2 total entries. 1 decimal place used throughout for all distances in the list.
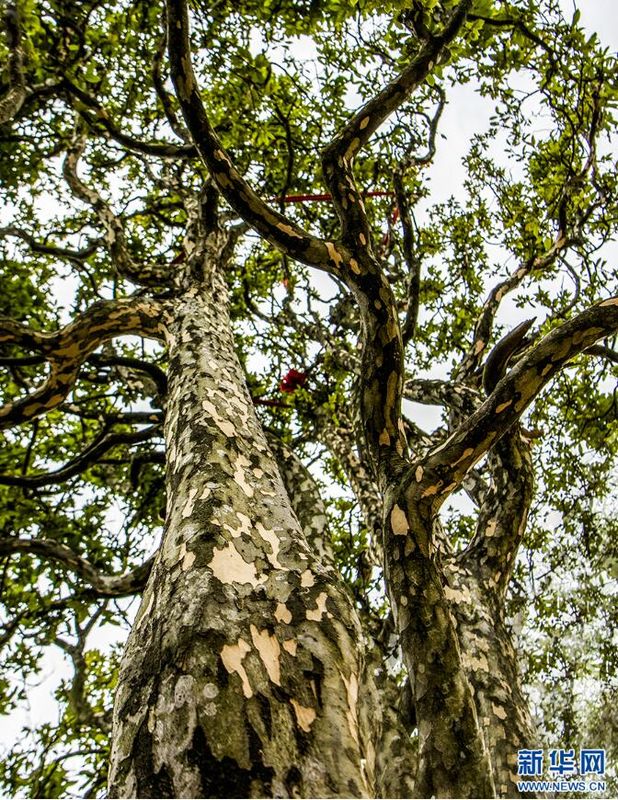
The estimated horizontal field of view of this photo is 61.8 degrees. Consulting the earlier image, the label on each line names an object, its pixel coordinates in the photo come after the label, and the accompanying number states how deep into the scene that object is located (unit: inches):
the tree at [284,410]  62.1
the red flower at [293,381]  332.2
